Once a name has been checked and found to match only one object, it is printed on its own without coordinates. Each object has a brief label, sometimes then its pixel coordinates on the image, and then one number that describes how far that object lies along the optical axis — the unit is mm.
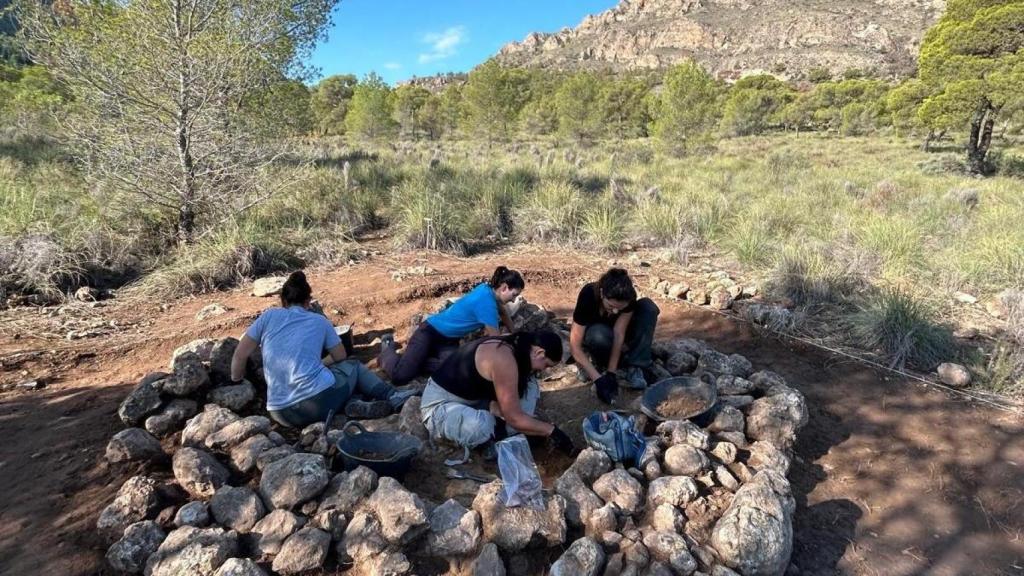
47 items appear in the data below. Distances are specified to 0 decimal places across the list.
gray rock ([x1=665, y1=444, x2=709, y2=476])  2549
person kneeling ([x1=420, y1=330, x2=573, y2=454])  2652
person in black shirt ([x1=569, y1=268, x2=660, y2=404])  3281
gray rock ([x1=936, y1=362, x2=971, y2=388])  3574
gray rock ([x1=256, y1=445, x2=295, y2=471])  2521
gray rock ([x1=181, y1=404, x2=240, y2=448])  2703
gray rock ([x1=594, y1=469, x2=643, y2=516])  2352
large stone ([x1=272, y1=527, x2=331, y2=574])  1954
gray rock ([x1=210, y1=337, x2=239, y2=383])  3273
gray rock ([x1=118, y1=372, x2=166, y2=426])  2910
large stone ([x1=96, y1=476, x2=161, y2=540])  2131
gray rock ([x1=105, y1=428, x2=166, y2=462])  2568
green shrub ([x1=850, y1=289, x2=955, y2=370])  3924
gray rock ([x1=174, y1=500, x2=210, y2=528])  2125
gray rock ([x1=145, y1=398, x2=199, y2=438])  2859
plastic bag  2217
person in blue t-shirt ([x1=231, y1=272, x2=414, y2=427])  2928
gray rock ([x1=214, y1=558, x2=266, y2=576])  1820
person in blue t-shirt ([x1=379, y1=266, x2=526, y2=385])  3459
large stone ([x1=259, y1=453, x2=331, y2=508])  2223
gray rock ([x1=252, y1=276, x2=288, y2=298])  5238
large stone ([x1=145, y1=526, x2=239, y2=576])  1865
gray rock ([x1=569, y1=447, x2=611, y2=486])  2512
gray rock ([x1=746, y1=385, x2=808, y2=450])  2945
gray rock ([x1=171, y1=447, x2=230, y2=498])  2363
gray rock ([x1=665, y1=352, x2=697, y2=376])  3686
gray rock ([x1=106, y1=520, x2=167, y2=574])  1980
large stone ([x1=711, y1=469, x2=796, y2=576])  2076
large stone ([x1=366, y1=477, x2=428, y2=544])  2066
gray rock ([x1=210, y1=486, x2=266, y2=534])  2141
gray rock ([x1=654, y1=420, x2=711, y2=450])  2729
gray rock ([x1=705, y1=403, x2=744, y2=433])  2984
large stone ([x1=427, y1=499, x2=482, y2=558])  2094
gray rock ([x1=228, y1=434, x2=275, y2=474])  2551
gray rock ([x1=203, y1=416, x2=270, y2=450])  2670
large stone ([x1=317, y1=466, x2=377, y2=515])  2229
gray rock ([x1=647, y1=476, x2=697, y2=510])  2354
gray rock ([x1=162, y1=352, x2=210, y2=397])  3002
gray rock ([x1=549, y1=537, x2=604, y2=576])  1946
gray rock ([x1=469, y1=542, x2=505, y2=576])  1979
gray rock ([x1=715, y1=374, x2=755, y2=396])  3326
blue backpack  2629
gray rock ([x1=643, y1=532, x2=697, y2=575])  2006
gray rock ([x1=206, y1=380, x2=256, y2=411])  3094
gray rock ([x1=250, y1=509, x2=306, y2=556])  2047
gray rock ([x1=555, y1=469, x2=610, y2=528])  2273
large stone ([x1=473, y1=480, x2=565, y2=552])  2119
